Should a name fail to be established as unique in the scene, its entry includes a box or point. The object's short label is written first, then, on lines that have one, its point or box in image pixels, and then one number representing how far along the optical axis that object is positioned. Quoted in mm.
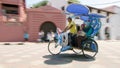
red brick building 9546
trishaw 3631
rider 3635
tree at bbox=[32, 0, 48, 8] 21554
